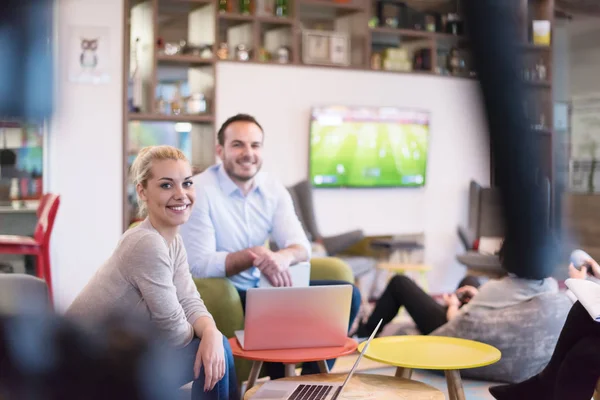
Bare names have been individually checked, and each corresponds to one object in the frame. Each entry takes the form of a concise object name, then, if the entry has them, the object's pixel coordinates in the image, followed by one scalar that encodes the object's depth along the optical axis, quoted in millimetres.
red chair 3662
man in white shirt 2301
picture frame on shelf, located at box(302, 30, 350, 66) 4906
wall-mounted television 4961
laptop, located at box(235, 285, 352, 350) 1765
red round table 1735
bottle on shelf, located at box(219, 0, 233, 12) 4617
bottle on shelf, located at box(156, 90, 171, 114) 4523
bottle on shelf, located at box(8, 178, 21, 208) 4134
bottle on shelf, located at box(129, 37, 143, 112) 4465
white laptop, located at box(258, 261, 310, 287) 2318
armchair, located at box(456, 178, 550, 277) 4777
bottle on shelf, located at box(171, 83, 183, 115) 4574
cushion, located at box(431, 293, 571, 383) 2439
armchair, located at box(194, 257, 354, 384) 2205
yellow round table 1740
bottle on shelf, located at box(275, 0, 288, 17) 4809
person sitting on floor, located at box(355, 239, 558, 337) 2463
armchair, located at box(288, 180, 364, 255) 4621
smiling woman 1486
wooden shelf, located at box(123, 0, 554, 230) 4473
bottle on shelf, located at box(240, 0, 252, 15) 4703
